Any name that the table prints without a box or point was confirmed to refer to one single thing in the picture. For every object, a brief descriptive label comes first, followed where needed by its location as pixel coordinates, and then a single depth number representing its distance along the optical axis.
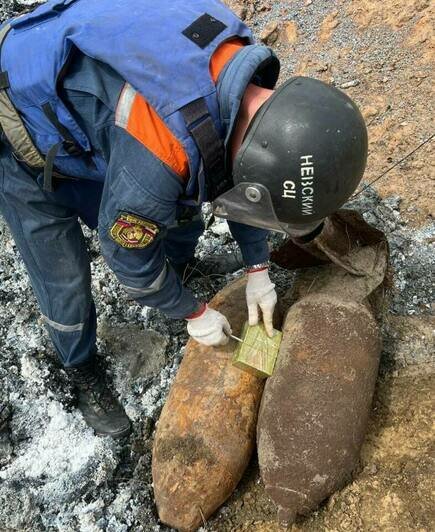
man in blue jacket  1.85
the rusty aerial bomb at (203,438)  2.40
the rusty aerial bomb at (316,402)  2.28
